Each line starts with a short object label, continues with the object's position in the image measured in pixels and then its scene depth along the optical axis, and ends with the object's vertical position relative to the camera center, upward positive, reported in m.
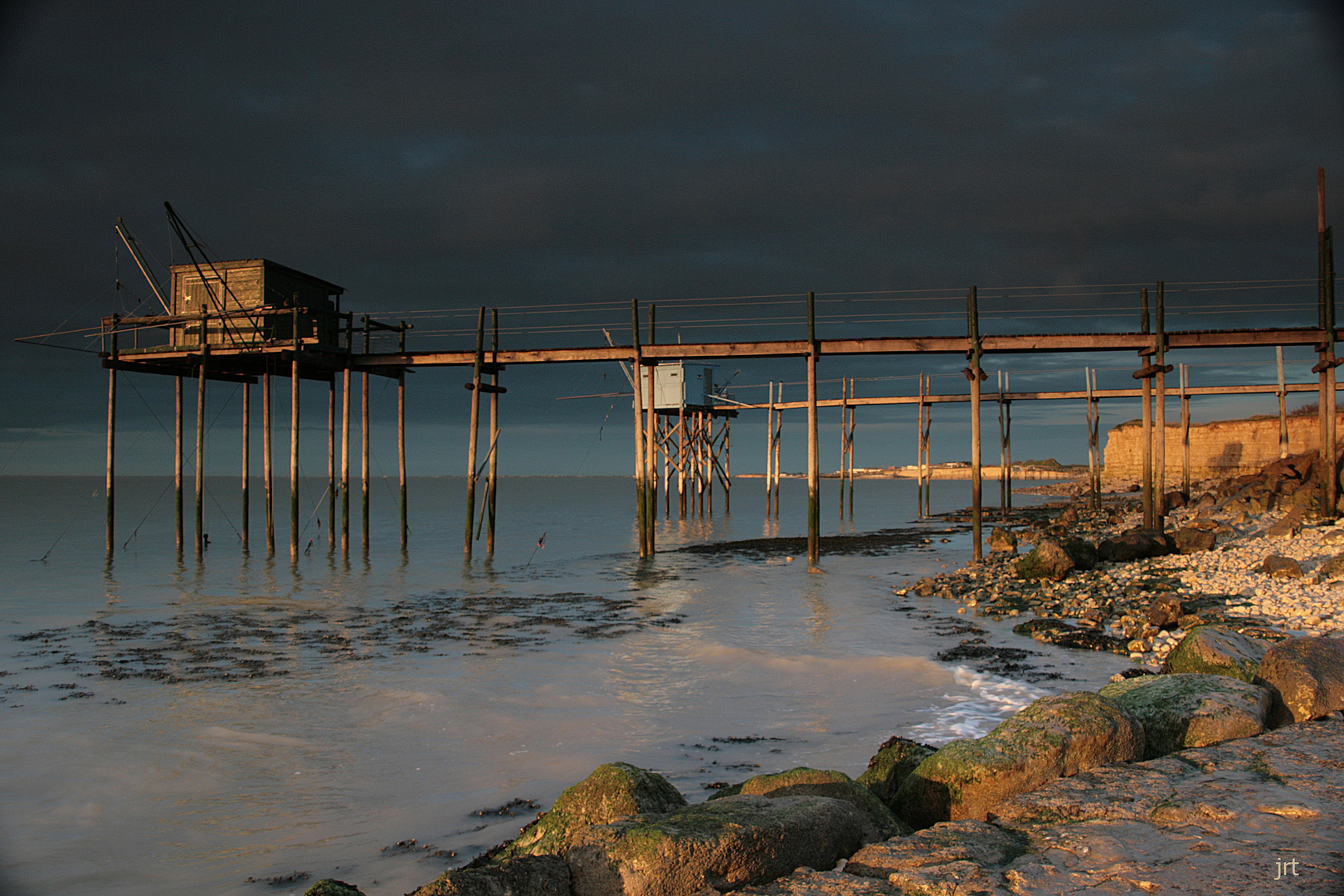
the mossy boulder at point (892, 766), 5.64 -2.21
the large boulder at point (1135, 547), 17.11 -1.87
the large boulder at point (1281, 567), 13.48 -1.82
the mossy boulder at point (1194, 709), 5.68 -1.81
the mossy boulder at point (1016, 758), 4.89 -1.88
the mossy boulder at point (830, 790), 4.68 -2.03
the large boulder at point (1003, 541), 21.05 -2.12
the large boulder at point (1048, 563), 16.02 -2.06
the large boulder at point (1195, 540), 17.19 -1.74
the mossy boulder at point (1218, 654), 6.85 -1.69
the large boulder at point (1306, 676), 6.25 -1.73
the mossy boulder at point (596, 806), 4.58 -2.01
